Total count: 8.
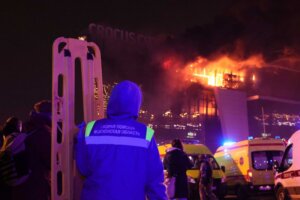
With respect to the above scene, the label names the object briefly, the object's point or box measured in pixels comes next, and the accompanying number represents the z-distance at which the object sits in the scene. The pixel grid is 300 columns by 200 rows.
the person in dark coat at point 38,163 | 4.41
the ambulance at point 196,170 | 16.45
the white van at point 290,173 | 11.06
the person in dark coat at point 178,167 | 9.09
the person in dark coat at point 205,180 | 14.16
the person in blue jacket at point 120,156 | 3.16
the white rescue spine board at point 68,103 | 3.54
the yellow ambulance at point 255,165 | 17.66
